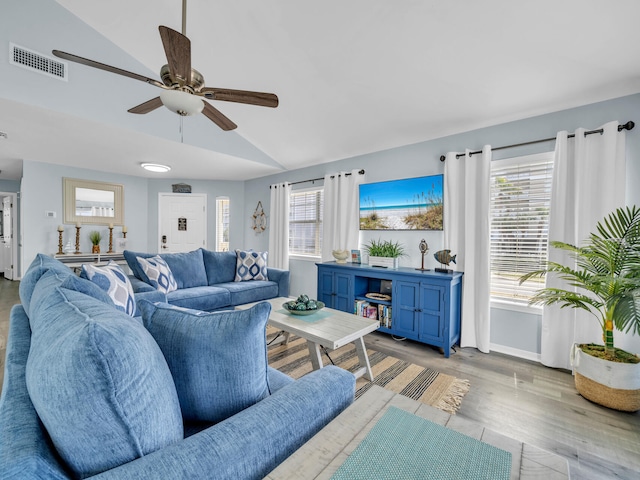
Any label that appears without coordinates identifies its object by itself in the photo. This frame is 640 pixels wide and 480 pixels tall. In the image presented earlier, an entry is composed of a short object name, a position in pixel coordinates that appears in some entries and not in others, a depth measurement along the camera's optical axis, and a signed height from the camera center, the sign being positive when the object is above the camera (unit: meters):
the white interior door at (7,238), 6.40 -0.13
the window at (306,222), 4.76 +0.24
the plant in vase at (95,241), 5.09 -0.13
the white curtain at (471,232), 2.92 +0.06
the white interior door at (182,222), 5.88 +0.26
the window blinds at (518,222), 2.74 +0.16
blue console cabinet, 2.86 -0.69
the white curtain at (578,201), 2.31 +0.32
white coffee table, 1.98 -0.68
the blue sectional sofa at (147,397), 0.56 -0.40
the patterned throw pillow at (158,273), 3.22 -0.44
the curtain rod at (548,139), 2.30 +0.91
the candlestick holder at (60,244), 4.77 -0.18
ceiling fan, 1.62 +0.99
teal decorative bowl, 2.37 -0.62
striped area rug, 2.14 -1.17
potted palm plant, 1.92 -0.45
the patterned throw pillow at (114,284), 2.05 -0.37
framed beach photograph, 3.35 +0.42
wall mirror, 5.00 +0.58
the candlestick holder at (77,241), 4.92 -0.13
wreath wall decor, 5.62 +0.31
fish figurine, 3.06 -0.21
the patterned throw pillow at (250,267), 4.16 -0.46
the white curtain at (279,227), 5.06 +0.16
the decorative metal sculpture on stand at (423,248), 3.27 -0.12
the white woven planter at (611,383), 1.94 -0.99
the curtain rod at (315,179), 4.06 +0.91
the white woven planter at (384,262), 3.43 -0.30
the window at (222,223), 6.11 +0.26
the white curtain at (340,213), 4.10 +0.34
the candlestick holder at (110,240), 5.32 -0.12
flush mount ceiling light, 4.60 +1.10
